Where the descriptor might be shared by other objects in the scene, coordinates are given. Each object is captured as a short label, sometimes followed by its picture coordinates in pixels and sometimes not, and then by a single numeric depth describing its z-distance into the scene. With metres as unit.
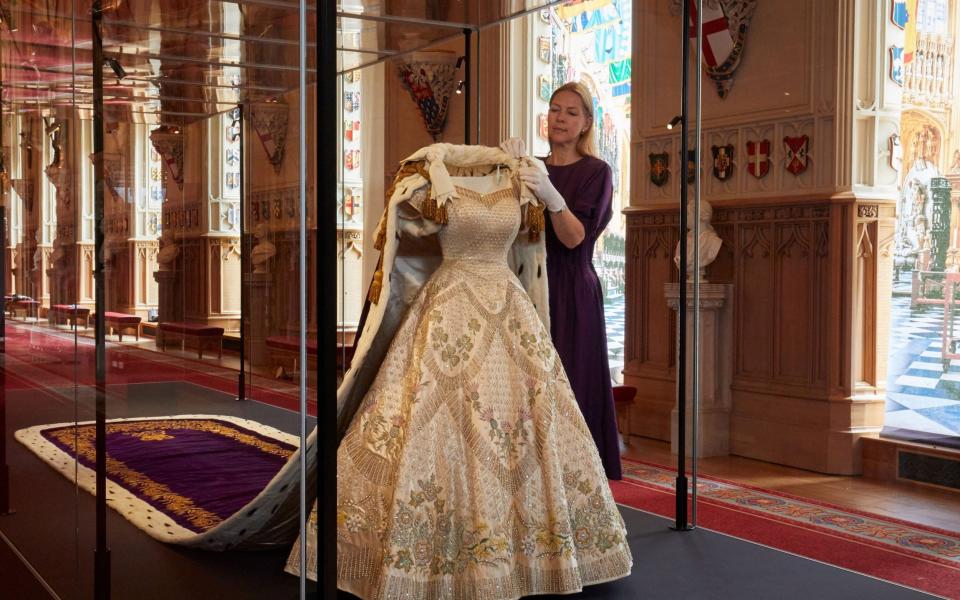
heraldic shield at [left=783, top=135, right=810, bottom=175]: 5.80
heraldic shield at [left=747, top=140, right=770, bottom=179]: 6.01
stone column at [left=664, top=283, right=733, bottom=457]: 5.95
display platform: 2.46
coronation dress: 3.04
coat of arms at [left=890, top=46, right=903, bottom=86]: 5.69
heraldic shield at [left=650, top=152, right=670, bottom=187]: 5.48
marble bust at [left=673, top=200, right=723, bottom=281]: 6.15
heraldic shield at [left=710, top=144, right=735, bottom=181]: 6.20
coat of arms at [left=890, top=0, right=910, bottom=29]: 5.70
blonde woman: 3.69
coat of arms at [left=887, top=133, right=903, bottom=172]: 5.68
